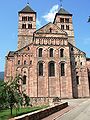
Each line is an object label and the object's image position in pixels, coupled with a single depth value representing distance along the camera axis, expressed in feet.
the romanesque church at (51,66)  155.94
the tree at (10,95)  77.18
